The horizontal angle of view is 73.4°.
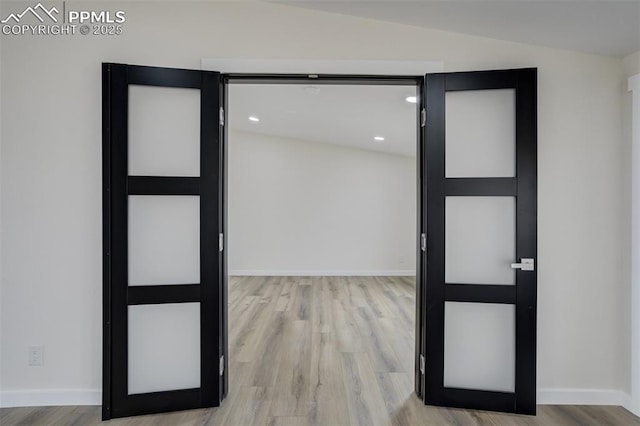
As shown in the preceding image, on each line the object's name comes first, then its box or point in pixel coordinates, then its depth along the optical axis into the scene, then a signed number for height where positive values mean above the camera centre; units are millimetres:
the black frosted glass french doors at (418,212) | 2607 -10
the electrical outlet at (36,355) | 2787 -941
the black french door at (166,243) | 2641 -205
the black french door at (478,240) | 2711 -185
